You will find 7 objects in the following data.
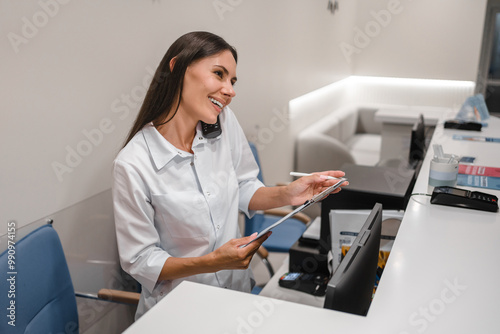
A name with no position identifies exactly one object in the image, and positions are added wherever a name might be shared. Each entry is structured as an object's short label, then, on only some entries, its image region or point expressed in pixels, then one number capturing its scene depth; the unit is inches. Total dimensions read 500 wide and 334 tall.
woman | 61.0
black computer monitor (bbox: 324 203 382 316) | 38.9
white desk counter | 39.7
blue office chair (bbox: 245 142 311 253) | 112.0
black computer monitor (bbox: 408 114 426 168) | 125.0
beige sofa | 172.4
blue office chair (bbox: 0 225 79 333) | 52.0
